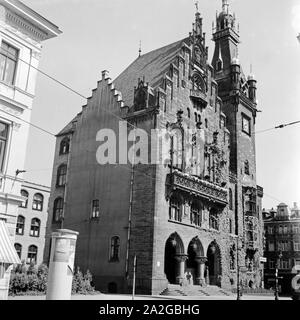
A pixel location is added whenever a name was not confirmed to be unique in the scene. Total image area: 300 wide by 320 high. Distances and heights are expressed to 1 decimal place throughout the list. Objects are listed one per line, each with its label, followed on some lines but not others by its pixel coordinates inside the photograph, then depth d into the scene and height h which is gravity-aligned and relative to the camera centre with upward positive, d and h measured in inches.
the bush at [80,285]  1082.1 -34.7
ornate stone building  1355.8 +296.6
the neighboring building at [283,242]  2724.4 +239.5
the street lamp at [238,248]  1798.0 +123.1
